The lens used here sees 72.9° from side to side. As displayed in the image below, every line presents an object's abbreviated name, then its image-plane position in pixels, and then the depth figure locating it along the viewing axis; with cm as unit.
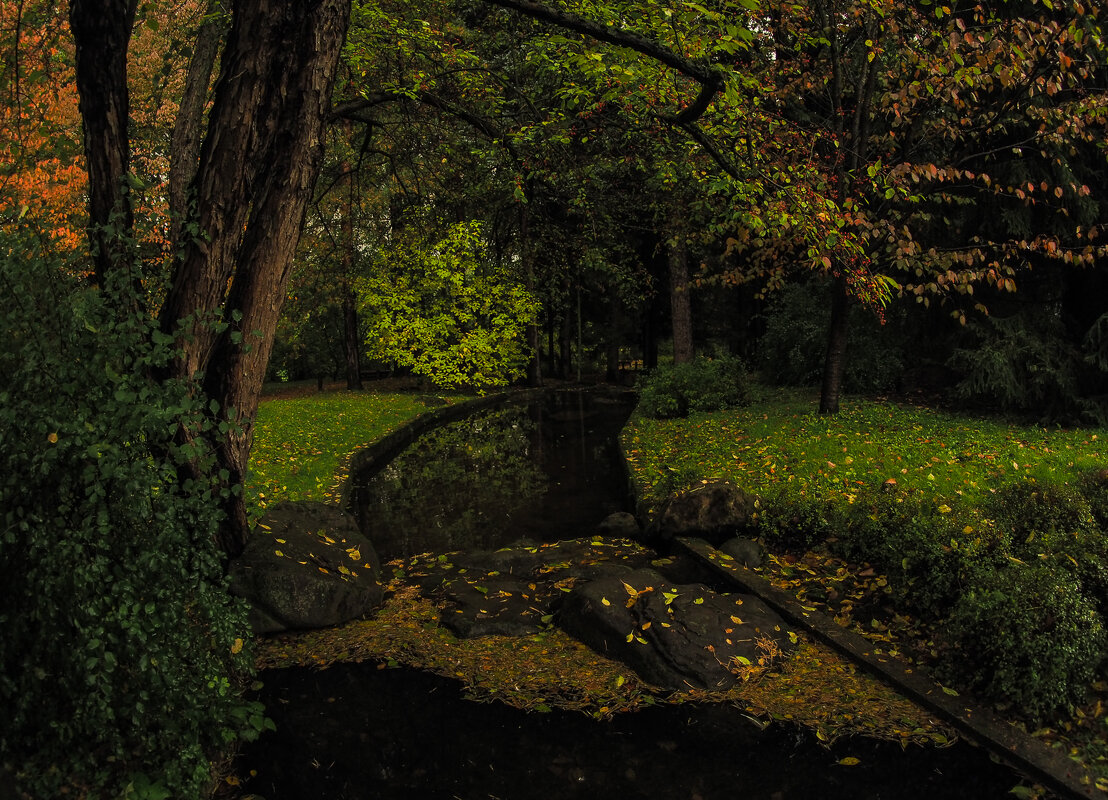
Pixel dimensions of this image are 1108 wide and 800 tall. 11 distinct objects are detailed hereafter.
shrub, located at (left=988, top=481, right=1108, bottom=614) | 592
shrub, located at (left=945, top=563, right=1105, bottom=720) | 510
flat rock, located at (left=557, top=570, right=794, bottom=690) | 619
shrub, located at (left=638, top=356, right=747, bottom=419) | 1970
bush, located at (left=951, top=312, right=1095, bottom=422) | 1535
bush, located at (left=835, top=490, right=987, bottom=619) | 646
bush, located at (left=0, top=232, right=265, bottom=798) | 382
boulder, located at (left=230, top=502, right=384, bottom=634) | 700
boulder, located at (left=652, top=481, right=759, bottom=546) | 945
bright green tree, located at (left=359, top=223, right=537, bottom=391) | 2556
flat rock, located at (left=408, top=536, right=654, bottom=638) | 740
